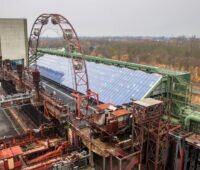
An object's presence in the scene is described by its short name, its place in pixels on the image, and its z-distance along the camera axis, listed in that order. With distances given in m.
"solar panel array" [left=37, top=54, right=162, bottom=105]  26.66
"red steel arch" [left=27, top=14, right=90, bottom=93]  30.41
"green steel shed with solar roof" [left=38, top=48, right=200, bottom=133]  23.53
